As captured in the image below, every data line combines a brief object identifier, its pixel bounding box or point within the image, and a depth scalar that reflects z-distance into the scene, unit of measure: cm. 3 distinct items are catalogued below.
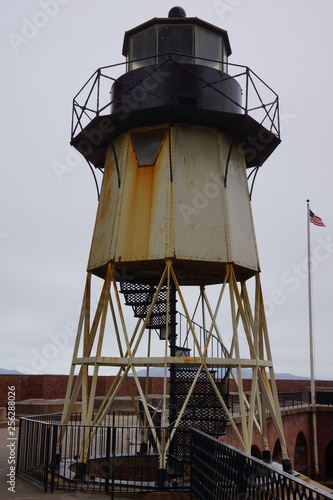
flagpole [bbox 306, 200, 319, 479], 3093
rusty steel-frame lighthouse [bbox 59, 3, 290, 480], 1344
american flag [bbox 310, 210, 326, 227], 2841
